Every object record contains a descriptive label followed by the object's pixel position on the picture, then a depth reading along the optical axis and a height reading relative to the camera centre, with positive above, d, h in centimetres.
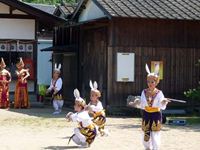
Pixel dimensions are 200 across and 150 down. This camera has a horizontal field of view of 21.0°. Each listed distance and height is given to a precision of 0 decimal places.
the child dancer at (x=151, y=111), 1058 -79
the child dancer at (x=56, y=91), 1941 -76
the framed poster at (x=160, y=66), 2056 +20
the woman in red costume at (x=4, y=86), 2081 -63
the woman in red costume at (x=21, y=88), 2077 -70
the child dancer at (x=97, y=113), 1287 -103
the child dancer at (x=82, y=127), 1152 -122
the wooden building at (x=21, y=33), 2189 +154
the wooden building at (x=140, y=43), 2016 +107
